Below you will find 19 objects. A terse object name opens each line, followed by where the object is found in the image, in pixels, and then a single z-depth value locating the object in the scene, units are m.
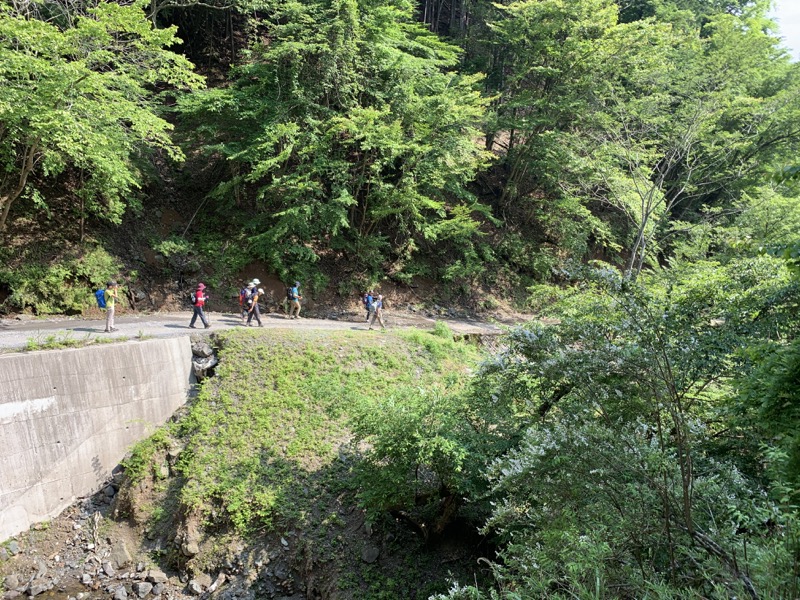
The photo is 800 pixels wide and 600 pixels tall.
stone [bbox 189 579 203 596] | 8.48
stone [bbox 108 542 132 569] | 9.05
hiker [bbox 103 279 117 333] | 11.66
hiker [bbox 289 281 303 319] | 15.48
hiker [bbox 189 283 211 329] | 12.72
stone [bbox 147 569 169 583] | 8.73
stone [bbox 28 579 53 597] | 8.34
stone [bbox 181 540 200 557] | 8.88
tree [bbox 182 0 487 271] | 15.61
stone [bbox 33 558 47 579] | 8.63
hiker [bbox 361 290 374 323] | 16.02
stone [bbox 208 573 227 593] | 8.50
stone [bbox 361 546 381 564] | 8.59
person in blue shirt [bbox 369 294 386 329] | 15.87
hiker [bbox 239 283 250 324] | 13.99
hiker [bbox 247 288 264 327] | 13.69
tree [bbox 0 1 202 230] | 9.53
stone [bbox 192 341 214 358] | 12.08
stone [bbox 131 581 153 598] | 8.47
